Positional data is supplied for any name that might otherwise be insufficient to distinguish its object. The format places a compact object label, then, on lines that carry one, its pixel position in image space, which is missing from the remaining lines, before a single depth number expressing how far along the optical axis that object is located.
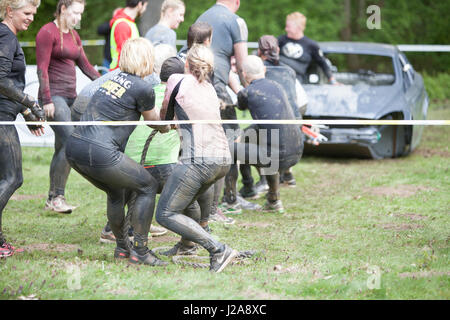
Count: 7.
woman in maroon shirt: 12.51
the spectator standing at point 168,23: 13.92
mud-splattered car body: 18.39
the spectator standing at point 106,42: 22.01
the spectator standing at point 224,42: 12.76
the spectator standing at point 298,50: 18.53
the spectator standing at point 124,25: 14.52
